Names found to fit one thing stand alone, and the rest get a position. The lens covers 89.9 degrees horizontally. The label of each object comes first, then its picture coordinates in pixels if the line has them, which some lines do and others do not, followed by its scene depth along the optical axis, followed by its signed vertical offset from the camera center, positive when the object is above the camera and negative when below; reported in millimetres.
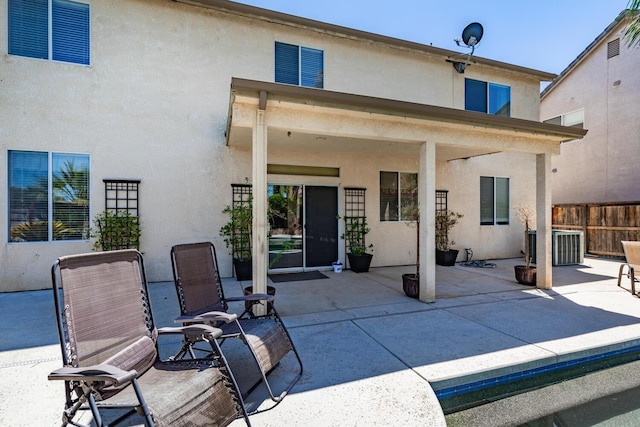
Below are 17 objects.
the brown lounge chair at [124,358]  1849 -919
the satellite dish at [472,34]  7789 +4500
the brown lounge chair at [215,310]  2686 -910
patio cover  4297 +1418
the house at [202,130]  5344 +1513
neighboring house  10812 +3478
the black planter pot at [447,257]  8867 -1162
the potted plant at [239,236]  7039 -481
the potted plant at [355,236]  8180 -550
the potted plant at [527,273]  6406 -1176
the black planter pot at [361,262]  8039 -1187
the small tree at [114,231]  6426 -328
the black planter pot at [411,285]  5551 -1232
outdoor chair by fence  5750 -765
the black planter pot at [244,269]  7016 -1187
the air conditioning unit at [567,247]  8828 -892
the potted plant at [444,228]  9281 -376
